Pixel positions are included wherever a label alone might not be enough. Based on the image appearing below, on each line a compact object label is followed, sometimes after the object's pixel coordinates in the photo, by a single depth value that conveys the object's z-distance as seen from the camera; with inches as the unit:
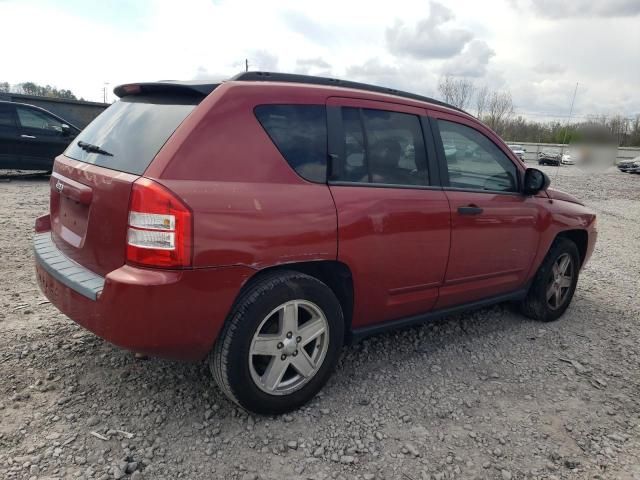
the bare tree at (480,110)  1604.8
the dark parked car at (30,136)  400.8
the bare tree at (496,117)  1323.8
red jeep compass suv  87.0
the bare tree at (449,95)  1823.0
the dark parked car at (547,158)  780.1
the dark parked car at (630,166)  1020.9
